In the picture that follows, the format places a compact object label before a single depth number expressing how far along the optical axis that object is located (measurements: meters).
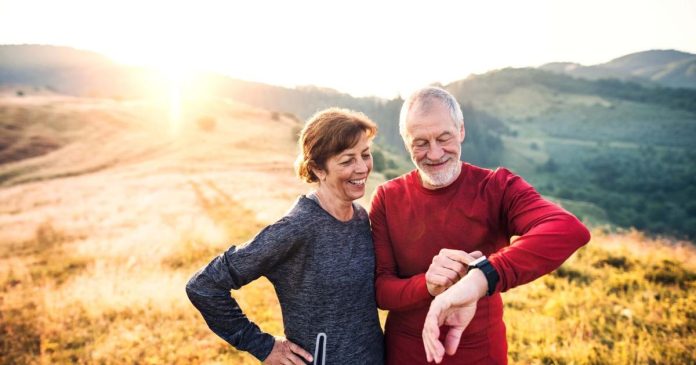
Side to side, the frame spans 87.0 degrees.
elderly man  2.22
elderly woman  2.20
